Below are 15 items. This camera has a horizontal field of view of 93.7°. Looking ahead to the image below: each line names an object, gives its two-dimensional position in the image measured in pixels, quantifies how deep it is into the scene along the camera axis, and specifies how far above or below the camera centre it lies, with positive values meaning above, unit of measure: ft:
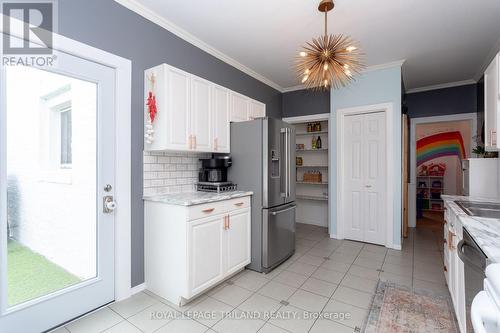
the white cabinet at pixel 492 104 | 6.05 +1.77
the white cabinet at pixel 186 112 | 7.45 +1.91
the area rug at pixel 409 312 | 5.90 -4.05
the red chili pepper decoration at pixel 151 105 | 7.47 +1.94
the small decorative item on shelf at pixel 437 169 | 21.81 -0.24
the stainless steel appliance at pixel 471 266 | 3.81 -1.74
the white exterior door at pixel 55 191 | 5.41 -0.66
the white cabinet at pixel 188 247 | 6.82 -2.57
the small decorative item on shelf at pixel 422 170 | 22.57 -0.35
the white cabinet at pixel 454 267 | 5.32 -2.65
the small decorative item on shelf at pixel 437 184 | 21.66 -1.63
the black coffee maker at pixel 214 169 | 9.50 -0.12
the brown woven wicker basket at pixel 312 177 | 16.20 -0.75
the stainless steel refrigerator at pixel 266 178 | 9.12 -0.50
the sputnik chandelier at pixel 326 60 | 6.84 +3.26
